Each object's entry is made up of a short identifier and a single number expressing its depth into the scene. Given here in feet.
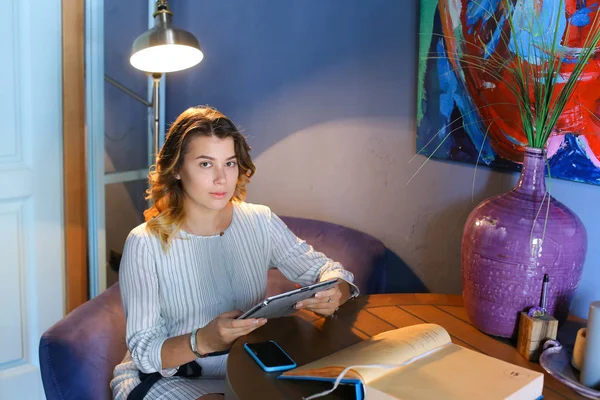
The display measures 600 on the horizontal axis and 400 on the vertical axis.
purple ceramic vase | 3.77
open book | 3.01
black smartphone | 3.50
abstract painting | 4.32
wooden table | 3.33
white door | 6.81
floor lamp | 6.07
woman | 4.24
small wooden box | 3.70
